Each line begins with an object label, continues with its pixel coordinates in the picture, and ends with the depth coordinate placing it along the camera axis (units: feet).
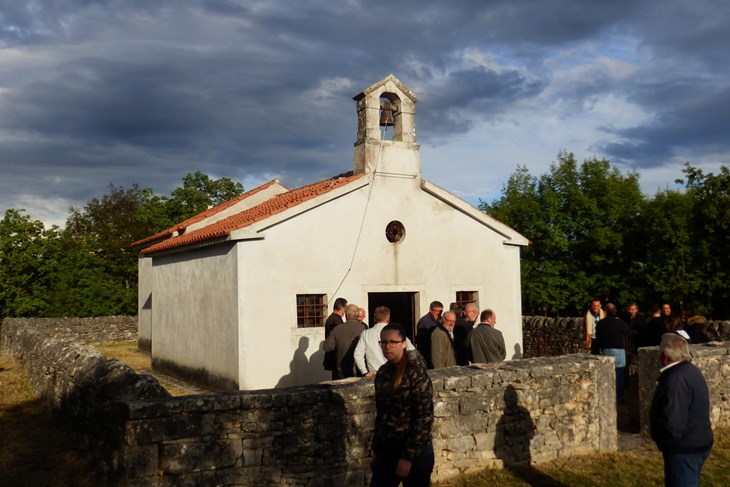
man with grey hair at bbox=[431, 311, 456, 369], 32.50
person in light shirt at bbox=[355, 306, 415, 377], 28.40
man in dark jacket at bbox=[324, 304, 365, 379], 34.40
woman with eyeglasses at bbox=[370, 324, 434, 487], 16.40
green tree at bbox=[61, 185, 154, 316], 109.50
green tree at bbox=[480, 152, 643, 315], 98.99
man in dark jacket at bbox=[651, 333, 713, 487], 18.11
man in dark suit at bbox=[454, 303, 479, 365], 37.93
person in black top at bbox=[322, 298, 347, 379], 36.49
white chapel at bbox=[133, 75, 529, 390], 44.91
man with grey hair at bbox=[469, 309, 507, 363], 31.63
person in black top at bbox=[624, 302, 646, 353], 44.34
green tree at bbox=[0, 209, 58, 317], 103.19
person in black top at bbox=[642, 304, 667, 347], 42.57
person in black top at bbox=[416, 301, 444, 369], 34.56
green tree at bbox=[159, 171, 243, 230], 153.99
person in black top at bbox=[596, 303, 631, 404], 38.91
